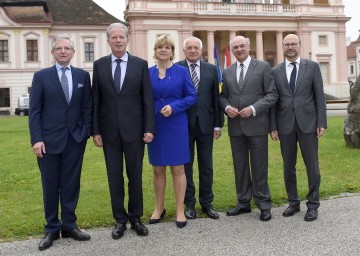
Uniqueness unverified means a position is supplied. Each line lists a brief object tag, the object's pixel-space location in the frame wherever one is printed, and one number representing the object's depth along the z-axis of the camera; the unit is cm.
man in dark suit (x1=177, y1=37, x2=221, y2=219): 545
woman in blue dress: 498
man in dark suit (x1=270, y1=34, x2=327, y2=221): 528
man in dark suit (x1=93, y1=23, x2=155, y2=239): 475
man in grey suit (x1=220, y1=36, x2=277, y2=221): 527
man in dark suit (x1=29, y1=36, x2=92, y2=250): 459
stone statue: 1020
